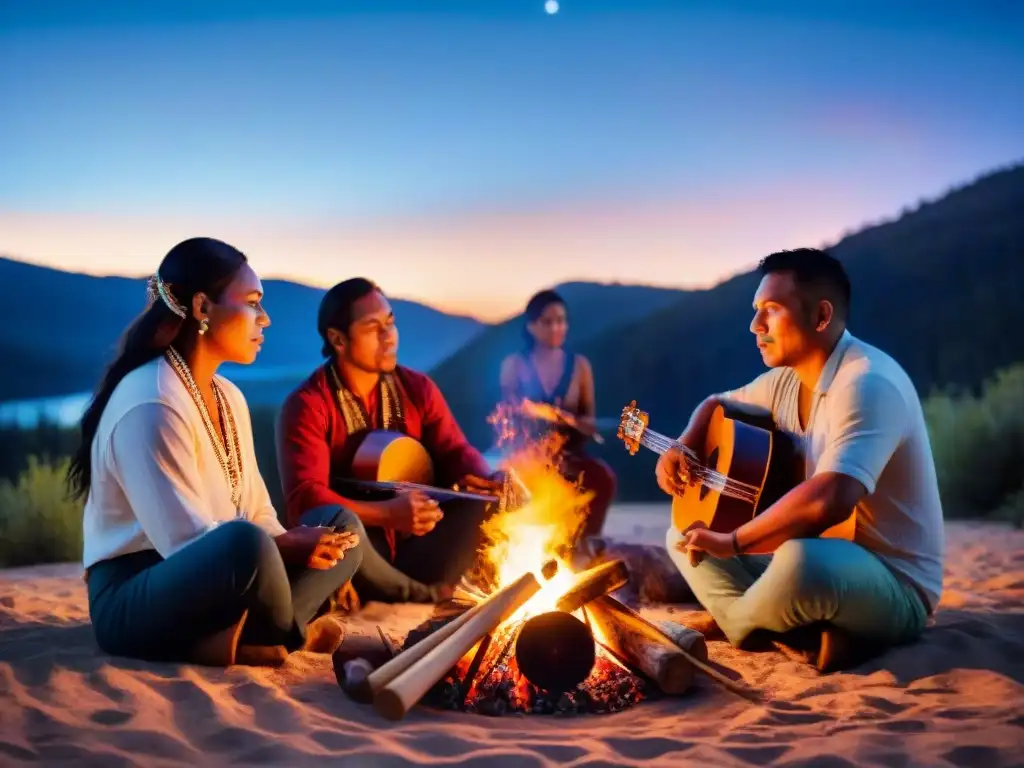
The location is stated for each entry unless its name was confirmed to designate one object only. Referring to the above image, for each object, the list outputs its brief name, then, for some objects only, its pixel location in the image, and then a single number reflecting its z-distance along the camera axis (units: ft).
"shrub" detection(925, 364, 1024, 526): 31.14
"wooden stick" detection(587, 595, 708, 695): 12.16
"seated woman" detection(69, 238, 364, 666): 12.02
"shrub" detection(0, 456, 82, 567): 26.94
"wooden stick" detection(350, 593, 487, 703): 11.59
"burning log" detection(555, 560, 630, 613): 12.67
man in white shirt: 12.67
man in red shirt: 17.19
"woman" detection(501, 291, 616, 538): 24.63
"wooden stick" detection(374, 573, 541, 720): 11.09
